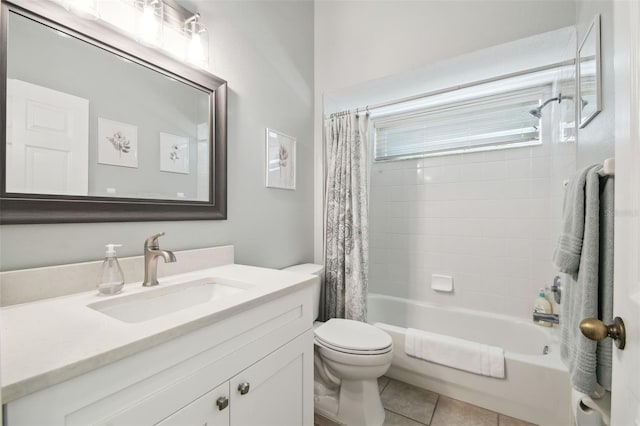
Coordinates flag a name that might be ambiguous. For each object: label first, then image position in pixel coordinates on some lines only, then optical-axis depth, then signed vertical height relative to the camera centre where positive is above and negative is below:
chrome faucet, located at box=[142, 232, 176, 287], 1.04 -0.19
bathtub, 1.45 -0.96
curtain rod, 1.76 +0.96
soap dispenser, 0.92 -0.22
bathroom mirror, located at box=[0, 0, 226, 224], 0.85 +0.33
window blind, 2.13 +0.76
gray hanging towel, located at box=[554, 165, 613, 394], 0.84 -0.19
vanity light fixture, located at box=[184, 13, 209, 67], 1.31 +0.83
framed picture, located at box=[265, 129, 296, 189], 1.79 +0.37
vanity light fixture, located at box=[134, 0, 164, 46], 1.13 +0.80
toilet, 1.43 -0.86
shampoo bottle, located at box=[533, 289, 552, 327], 1.91 -0.66
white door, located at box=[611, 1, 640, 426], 0.50 +0.01
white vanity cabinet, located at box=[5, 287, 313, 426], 0.52 -0.42
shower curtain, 2.00 -0.06
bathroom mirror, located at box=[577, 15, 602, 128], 1.08 +0.61
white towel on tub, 1.55 -0.84
